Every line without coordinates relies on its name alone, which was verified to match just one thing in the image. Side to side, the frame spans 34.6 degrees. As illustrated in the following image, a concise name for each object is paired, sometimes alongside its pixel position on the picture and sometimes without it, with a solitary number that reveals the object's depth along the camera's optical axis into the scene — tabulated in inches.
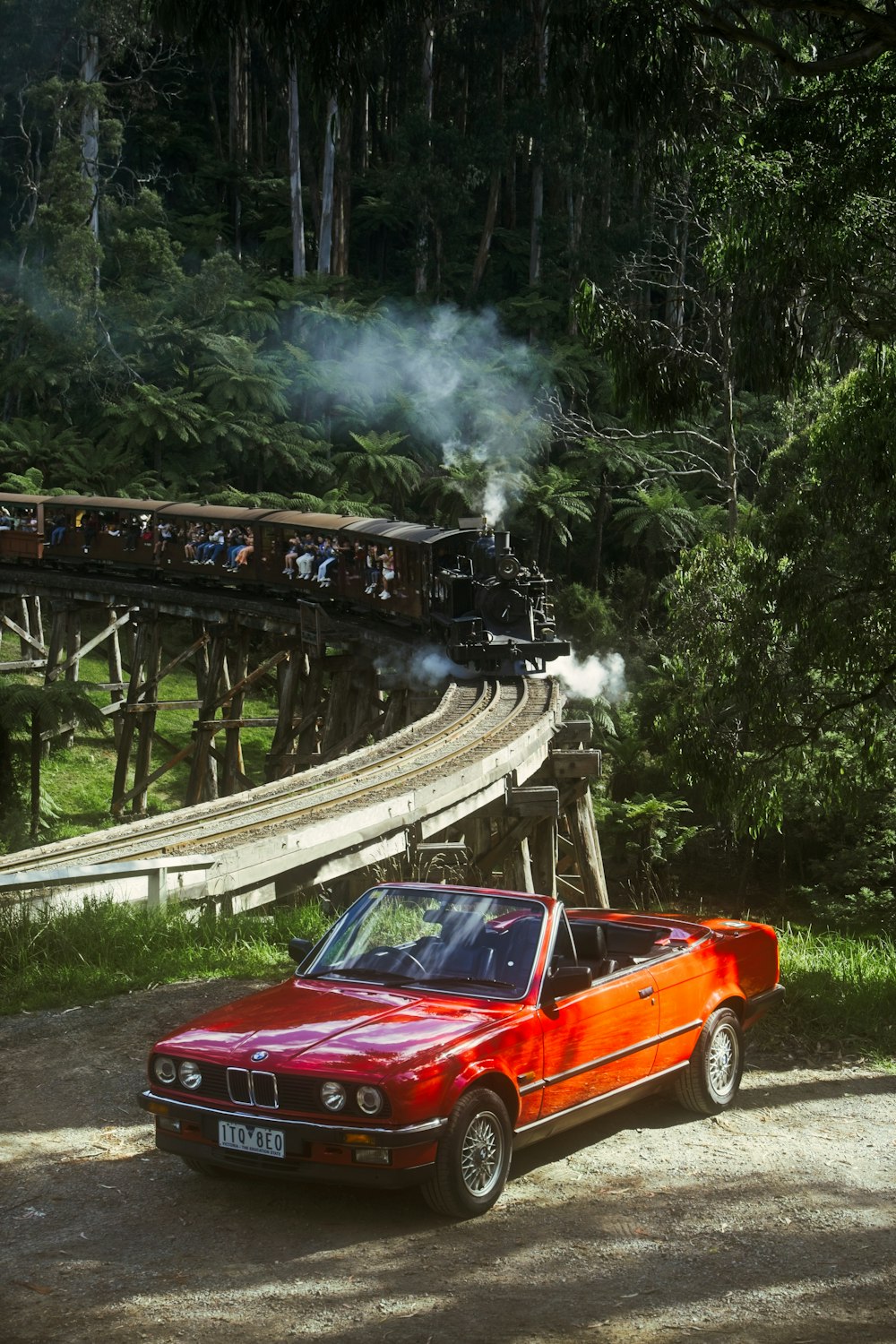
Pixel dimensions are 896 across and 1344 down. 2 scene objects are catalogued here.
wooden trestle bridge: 419.8
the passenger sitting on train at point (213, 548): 1057.5
